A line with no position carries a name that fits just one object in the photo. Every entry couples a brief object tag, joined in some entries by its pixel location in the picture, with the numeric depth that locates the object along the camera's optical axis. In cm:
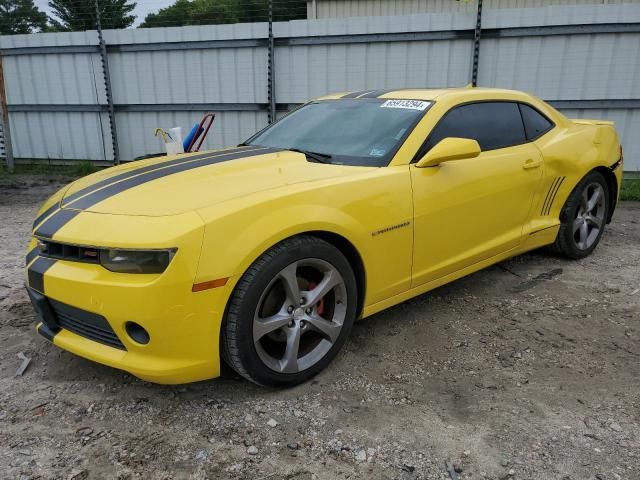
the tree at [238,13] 853
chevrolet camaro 215
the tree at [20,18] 1040
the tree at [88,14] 907
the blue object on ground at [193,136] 557
